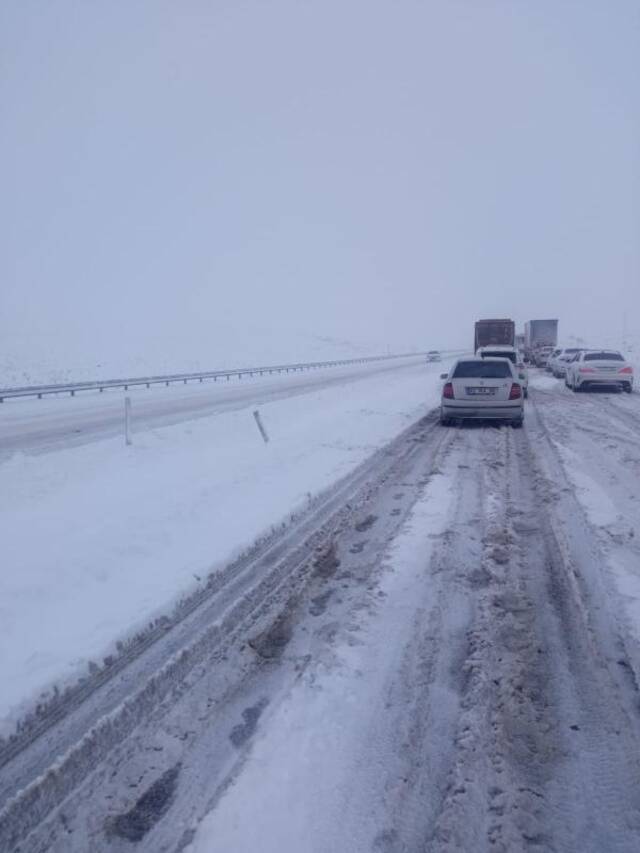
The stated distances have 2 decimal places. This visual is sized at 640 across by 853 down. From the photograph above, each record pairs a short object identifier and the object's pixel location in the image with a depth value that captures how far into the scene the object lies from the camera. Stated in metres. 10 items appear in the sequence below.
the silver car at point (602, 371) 23.83
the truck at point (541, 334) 51.66
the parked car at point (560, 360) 32.45
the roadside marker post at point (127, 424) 13.71
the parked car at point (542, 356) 46.66
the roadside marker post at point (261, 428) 13.27
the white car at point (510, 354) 20.32
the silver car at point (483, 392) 14.36
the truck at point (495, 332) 33.06
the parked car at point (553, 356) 37.72
